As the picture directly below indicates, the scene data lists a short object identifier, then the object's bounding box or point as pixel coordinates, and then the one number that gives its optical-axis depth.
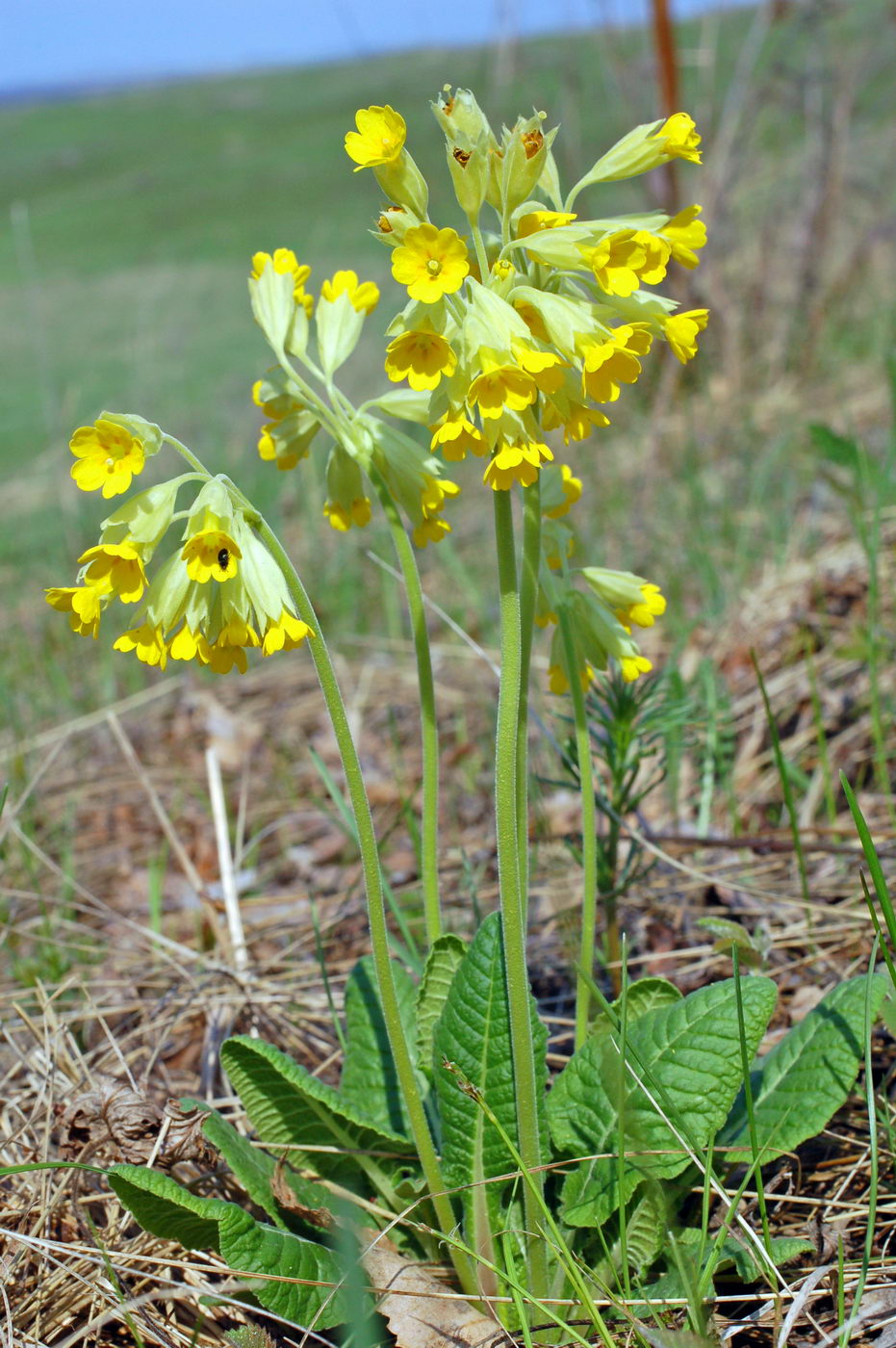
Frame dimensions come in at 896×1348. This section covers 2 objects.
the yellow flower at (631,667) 0.50
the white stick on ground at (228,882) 0.60
